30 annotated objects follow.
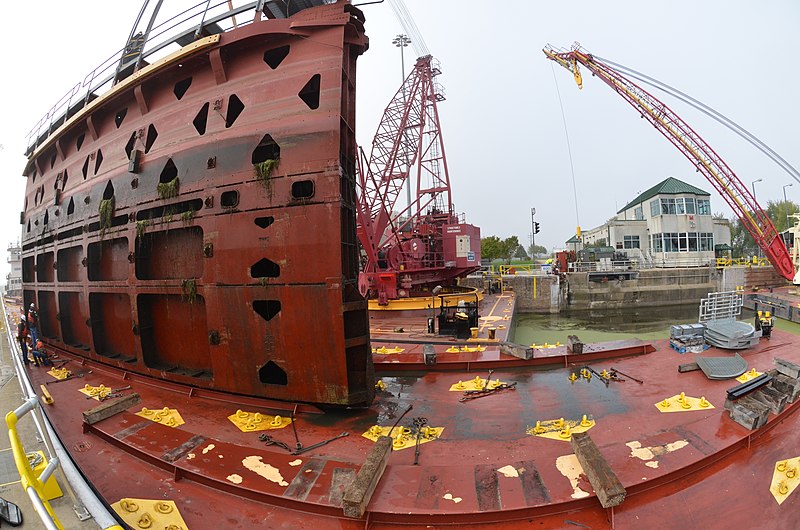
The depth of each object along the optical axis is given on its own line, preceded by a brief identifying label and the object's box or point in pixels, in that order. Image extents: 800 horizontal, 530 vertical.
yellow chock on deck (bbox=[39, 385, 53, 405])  6.27
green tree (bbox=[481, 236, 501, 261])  62.55
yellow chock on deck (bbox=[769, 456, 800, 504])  3.33
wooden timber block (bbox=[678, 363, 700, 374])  6.32
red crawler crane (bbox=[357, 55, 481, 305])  18.70
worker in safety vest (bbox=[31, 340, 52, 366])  8.73
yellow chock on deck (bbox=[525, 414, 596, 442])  4.53
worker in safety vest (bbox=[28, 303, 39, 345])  8.93
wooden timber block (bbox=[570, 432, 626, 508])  3.08
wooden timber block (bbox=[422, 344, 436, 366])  7.52
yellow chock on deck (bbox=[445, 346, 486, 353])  8.45
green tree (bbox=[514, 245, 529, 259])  104.99
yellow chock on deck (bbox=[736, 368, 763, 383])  5.55
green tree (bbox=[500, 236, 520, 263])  68.44
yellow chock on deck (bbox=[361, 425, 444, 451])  4.57
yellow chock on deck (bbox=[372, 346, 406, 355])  8.78
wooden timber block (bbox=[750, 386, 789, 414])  4.38
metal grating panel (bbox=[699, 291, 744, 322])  8.92
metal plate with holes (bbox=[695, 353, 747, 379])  5.76
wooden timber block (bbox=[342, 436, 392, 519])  3.15
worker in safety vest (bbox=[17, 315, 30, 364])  8.40
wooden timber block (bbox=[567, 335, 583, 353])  7.50
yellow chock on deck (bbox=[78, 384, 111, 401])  6.54
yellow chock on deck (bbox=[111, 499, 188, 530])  3.30
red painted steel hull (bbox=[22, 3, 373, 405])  5.23
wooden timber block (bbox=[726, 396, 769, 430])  4.07
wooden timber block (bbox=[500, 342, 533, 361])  7.32
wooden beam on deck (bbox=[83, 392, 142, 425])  5.14
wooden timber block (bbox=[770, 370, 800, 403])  4.64
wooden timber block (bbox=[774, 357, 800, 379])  5.08
